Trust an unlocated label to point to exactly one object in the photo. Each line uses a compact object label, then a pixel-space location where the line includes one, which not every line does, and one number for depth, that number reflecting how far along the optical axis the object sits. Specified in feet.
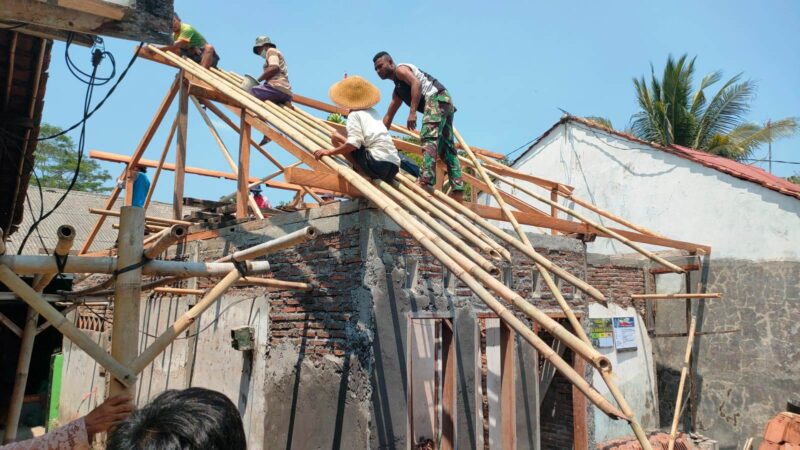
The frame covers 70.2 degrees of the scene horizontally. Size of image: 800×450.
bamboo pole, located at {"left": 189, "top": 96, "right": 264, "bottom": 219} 20.56
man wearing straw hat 16.30
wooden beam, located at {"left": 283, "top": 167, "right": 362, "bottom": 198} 15.83
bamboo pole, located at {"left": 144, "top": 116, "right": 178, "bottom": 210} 22.20
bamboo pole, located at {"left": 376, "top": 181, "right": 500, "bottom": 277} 11.59
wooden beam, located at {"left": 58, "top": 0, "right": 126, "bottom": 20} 9.69
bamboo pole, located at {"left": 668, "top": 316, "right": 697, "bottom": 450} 23.93
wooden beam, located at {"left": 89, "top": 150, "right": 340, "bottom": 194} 24.39
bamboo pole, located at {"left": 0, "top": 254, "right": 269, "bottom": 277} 9.14
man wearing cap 22.65
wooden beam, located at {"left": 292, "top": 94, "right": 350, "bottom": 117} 28.21
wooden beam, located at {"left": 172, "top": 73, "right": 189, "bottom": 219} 21.50
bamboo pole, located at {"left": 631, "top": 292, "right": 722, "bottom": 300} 27.17
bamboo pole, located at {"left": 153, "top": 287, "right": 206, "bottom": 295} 19.46
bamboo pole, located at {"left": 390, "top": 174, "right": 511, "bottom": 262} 13.01
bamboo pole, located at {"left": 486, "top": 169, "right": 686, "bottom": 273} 20.55
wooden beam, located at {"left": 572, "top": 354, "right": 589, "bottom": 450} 22.88
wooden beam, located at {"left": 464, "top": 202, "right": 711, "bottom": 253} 19.98
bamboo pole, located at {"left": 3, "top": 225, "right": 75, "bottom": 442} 11.90
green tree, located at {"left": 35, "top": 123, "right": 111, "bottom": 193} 92.07
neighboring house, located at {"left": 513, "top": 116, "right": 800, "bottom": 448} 28.76
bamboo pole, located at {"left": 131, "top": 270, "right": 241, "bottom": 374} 9.48
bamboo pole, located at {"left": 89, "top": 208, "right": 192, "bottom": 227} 20.66
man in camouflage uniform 18.79
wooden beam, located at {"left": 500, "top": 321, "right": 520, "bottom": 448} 19.56
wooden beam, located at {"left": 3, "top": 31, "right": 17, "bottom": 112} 13.39
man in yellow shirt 24.69
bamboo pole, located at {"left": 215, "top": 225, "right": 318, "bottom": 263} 11.02
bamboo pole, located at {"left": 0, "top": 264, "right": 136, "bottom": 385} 8.95
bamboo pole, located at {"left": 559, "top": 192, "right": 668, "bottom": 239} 25.61
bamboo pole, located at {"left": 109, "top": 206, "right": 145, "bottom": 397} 9.51
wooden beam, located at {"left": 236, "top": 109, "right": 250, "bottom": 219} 20.08
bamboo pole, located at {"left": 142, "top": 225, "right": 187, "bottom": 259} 9.70
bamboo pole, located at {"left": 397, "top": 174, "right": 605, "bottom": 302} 12.64
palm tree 55.57
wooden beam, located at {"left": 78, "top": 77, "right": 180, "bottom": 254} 22.25
